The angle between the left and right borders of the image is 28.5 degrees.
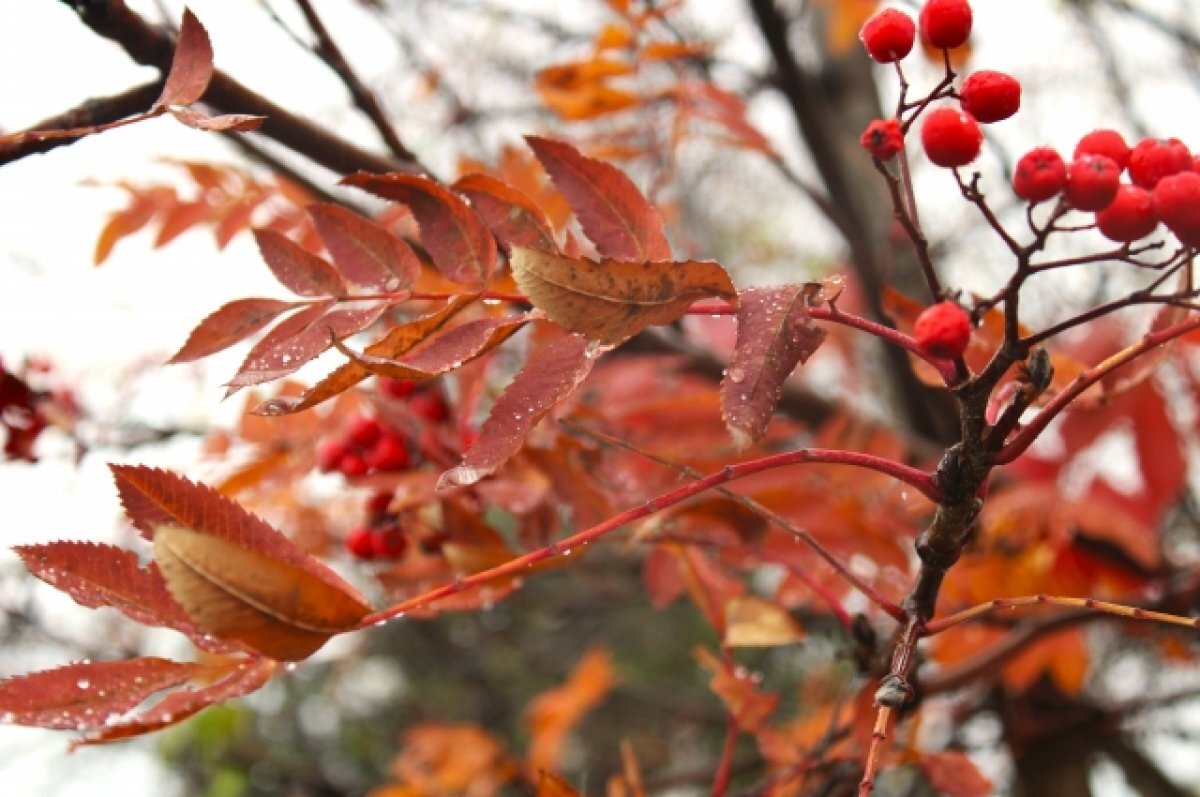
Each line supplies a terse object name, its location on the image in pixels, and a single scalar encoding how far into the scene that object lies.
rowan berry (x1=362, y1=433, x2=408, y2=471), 0.54
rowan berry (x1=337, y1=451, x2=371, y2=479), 0.55
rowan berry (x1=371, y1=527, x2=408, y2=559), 0.56
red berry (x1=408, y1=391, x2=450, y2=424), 0.58
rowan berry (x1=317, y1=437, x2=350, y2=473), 0.56
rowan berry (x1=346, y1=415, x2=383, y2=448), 0.56
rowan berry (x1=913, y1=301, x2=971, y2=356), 0.35
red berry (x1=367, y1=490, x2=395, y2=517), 0.57
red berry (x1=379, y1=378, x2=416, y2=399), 0.57
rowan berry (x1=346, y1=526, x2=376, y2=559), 0.57
